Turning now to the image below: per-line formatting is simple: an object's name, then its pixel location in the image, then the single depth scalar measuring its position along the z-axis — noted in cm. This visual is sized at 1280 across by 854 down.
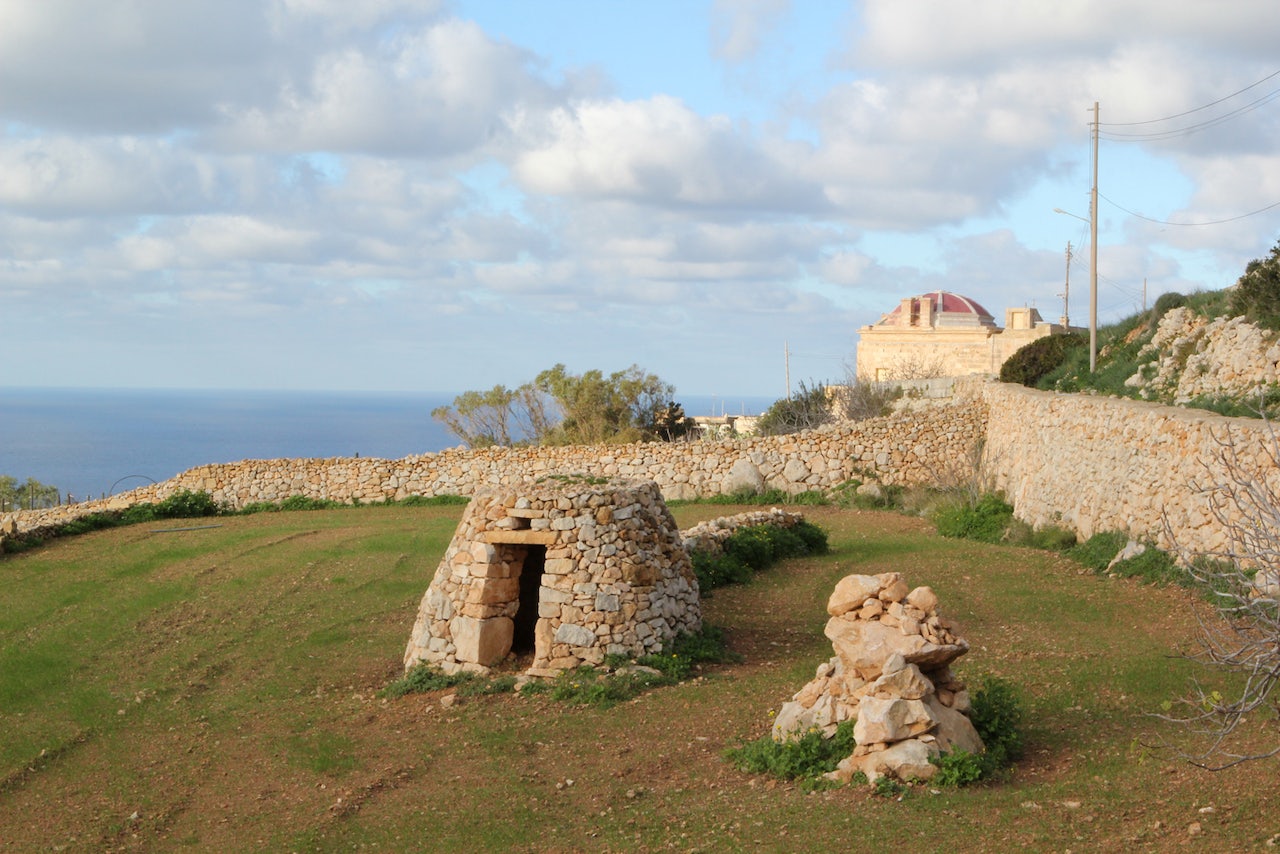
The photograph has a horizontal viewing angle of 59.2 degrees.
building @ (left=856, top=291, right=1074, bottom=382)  4481
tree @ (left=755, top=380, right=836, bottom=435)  3638
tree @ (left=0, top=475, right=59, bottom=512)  4768
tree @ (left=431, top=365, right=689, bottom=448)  4347
